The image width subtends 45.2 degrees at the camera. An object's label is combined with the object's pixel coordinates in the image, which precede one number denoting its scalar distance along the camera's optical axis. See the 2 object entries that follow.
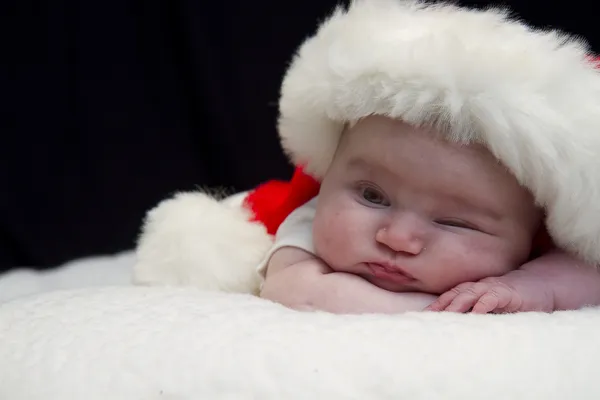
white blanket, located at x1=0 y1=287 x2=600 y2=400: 0.56
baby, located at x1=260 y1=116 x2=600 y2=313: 0.76
